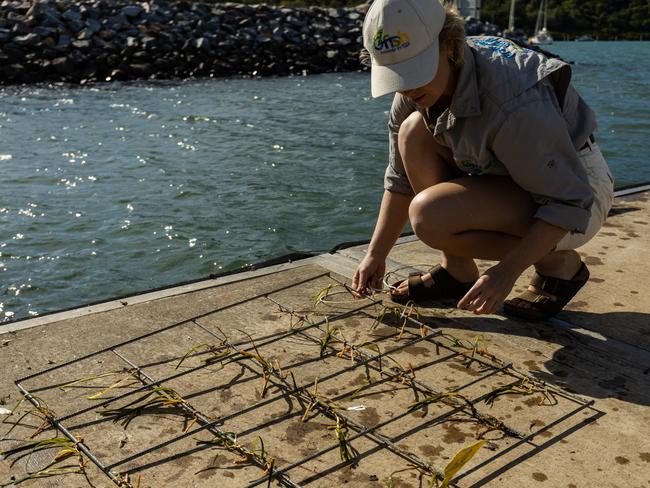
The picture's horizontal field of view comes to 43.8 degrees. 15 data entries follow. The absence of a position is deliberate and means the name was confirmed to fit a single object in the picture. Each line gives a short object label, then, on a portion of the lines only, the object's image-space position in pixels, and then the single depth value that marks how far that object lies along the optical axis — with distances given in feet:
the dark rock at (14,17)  60.34
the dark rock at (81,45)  59.52
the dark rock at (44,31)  59.06
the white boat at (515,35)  114.99
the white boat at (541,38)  220.37
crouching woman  8.14
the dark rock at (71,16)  62.51
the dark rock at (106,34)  62.13
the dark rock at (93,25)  61.82
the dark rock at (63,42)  58.90
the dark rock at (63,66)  57.00
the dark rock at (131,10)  66.43
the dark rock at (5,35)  58.13
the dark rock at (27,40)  57.93
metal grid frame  6.91
